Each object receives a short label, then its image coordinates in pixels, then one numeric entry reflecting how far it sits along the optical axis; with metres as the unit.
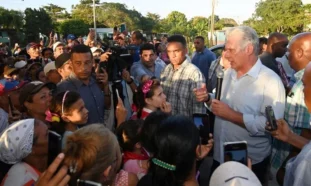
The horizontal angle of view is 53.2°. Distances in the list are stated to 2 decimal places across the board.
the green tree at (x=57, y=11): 62.00
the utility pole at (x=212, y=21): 23.12
